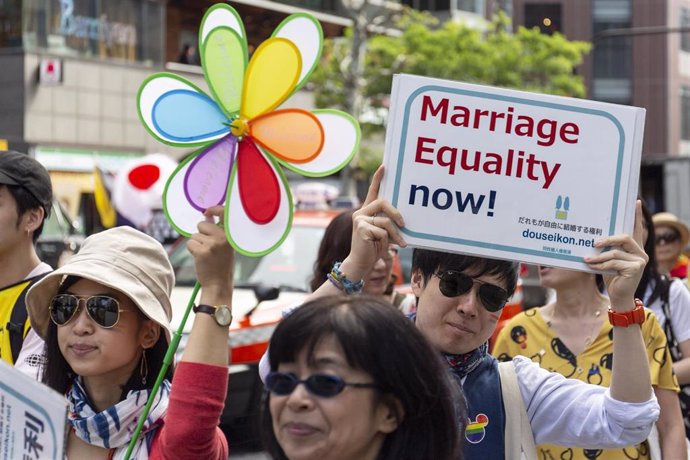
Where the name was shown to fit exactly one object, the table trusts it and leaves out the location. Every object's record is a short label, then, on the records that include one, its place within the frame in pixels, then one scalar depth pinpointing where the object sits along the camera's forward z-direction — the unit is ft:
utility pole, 94.04
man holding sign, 9.55
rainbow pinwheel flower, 9.57
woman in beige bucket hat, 8.75
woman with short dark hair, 7.30
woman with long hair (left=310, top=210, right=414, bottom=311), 15.51
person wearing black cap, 12.37
